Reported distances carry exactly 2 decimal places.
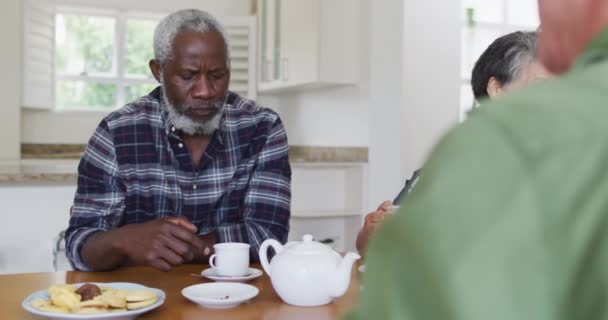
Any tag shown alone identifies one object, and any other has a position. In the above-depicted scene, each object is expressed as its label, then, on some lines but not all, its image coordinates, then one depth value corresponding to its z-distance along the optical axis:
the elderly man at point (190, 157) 1.76
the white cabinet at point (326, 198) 3.49
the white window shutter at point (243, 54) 4.86
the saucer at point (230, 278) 1.36
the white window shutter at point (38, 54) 4.57
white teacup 1.37
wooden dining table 1.10
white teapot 1.14
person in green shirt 0.29
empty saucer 1.12
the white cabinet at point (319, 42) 3.48
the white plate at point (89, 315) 1.01
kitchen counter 2.47
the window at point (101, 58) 5.01
